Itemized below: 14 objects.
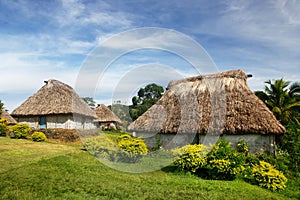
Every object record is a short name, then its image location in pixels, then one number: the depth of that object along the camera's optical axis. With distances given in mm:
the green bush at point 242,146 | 11829
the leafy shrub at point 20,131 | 17859
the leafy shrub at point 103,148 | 11523
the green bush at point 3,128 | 18469
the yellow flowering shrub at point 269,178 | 8406
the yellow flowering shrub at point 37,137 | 17438
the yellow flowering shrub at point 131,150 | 11453
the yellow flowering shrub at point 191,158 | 9531
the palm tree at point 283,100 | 15305
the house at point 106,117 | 34656
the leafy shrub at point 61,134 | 18484
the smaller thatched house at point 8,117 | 29172
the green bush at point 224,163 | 8906
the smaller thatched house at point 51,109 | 20578
